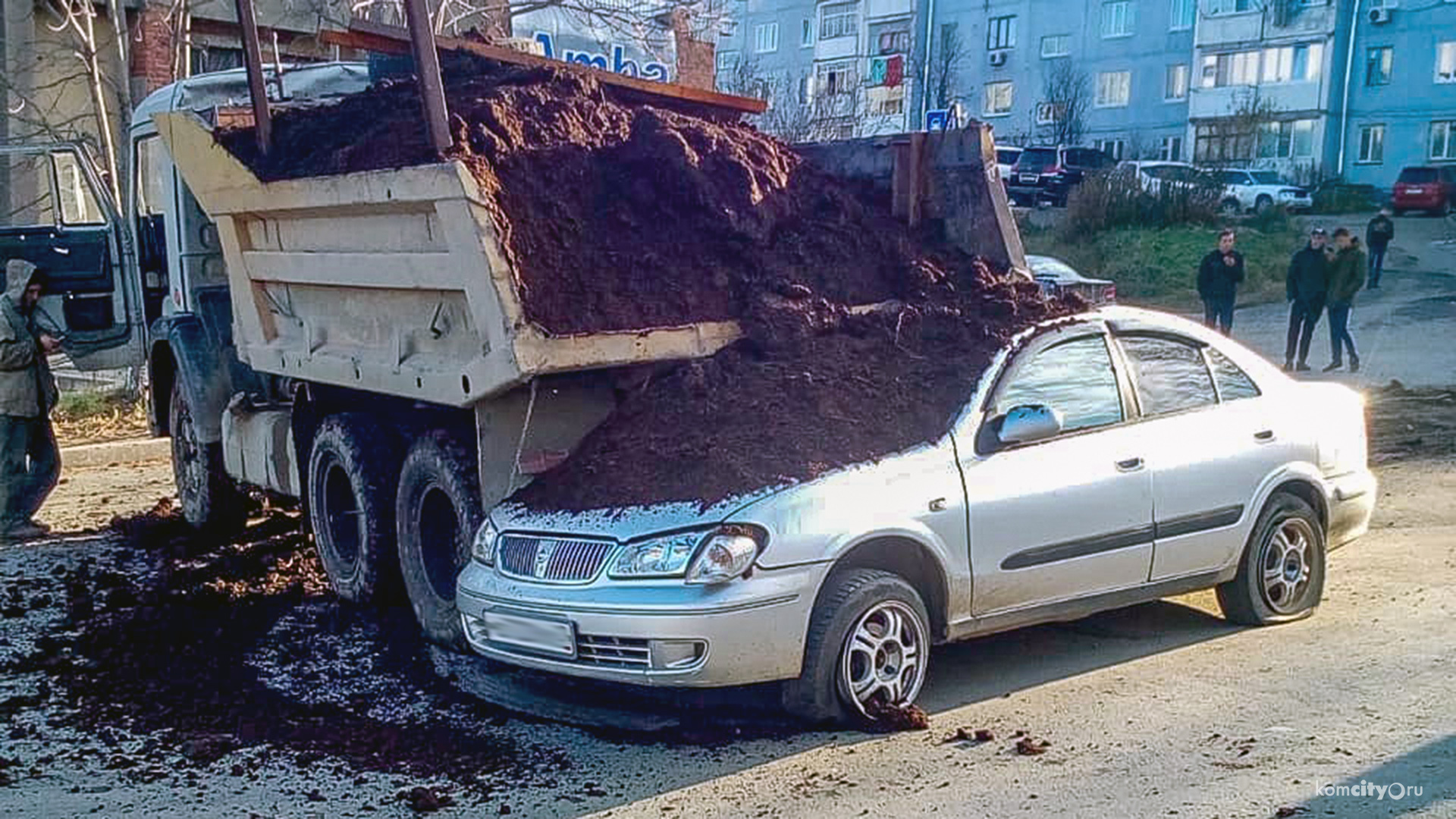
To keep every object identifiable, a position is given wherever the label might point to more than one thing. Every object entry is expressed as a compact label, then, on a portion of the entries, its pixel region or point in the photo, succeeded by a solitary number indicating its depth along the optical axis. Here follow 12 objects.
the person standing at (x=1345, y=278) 16.75
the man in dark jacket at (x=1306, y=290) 16.78
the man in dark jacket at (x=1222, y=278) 18.08
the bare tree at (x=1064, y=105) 55.00
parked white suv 36.62
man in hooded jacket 9.41
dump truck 5.84
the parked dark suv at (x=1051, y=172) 37.12
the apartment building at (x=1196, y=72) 50.06
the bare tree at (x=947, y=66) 51.69
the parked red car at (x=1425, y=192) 39.66
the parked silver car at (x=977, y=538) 4.97
